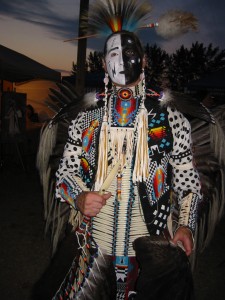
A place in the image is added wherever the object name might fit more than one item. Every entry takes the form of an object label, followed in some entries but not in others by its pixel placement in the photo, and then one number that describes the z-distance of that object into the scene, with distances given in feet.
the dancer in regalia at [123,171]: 4.75
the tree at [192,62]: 82.58
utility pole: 18.00
